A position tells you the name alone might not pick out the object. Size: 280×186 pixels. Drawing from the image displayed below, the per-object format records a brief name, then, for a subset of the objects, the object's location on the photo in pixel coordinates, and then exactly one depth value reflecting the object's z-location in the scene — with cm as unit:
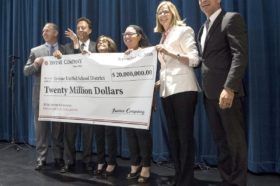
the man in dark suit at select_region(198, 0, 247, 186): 211
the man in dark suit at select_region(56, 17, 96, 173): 319
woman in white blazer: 243
